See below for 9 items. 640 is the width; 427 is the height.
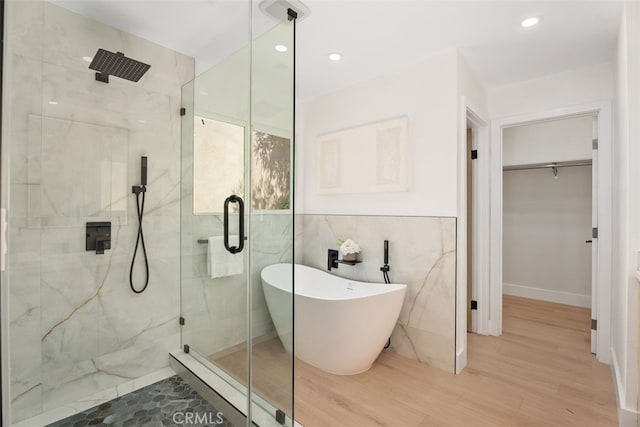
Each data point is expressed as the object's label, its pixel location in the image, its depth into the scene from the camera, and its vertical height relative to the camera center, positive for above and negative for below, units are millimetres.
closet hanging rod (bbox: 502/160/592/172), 3847 +639
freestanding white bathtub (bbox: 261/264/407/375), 2186 -844
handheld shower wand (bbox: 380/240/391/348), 2736 -483
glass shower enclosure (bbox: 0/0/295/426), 1599 +85
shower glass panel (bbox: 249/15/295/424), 1632 +84
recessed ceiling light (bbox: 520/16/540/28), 2034 +1289
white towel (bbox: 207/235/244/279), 1822 -288
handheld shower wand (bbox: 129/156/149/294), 2053 +76
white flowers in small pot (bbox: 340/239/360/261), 2918 -345
